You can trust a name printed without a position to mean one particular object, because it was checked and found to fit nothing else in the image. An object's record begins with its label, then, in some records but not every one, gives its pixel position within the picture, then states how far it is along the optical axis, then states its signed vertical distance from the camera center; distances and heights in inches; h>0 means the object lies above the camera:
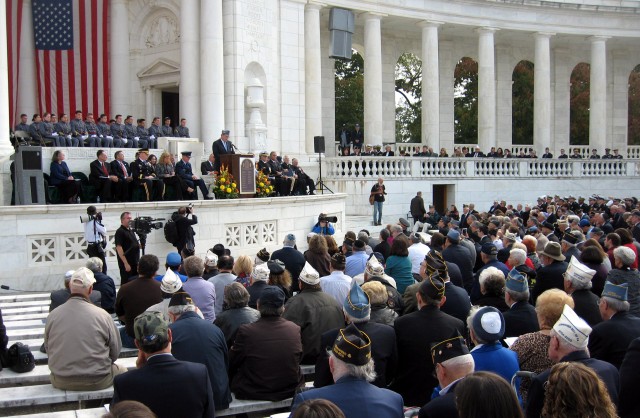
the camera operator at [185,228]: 690.9 -52.6
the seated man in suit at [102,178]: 753.6 -5.1
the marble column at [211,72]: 1064.8 +143.7
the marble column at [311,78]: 1316.4 +163.6
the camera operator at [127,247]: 576.4 -58.3
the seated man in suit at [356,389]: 191.3 -57.5
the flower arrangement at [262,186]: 879.1 -18.3
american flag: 1062.4 +179.8
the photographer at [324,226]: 756.0 -57.5
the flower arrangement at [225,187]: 826.2 -17.7
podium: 852.6 -0.1
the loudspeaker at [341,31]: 1368.1 +258.5
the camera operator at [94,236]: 619.6 -52.5
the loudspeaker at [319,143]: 1170.0 +42.7
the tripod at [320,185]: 1153.9 -24.3
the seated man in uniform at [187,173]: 817.8 -1.2
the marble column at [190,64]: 1072.8 +157.7
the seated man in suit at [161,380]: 217.6 -61.5
